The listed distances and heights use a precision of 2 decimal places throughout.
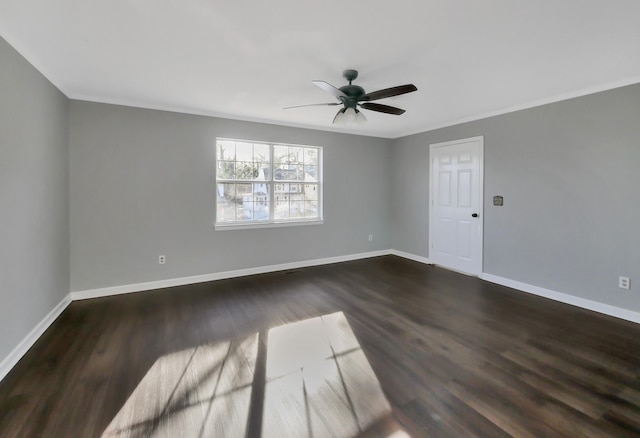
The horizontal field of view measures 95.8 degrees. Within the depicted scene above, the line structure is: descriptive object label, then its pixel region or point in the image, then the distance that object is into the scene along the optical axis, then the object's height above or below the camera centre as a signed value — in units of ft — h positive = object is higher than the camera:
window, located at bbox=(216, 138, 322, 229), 14.38 +1.53
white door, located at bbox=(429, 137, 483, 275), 14.66 +0.46
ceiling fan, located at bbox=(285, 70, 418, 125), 8.37 +3.65
